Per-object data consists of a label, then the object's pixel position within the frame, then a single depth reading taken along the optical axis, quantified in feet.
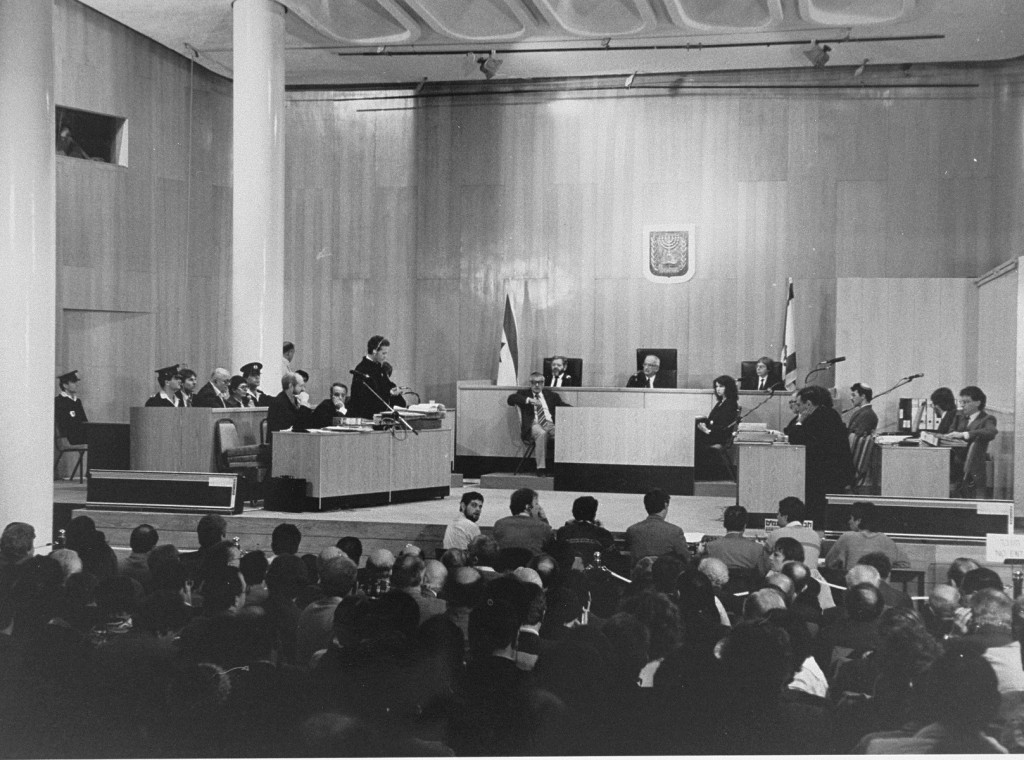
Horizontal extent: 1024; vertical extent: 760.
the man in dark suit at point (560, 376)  41.15
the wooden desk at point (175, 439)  29.43
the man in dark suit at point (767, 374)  39.63
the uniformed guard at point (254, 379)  32.76
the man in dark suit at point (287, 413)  29.89
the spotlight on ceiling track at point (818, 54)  40.35
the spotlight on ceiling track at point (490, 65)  42.32
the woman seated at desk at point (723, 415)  34.45
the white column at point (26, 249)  23.63
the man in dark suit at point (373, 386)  31.48
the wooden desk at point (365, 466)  28.60
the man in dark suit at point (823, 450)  27.30
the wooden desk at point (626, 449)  33.94
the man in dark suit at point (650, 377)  40.65
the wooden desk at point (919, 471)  27.66
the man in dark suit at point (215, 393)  31.12
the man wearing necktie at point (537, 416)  38.17
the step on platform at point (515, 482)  36.01
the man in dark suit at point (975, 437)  28.76
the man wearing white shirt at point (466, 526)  21.90
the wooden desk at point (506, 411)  39.09
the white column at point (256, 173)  35.86
